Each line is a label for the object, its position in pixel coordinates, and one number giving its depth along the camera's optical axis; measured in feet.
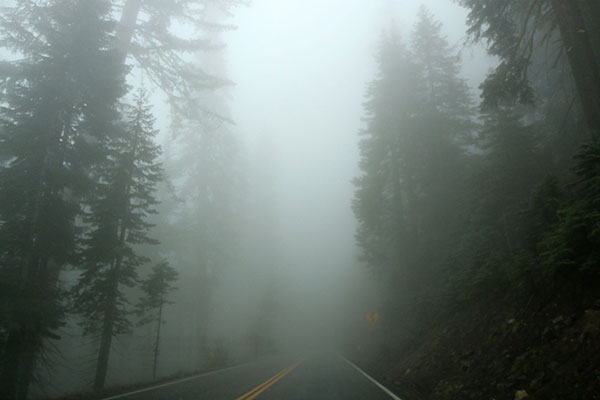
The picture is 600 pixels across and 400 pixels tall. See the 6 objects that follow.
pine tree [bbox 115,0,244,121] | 52.90
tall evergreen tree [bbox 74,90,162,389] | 37.29
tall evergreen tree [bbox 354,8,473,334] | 64.39
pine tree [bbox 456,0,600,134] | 27.37
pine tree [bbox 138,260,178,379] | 49.77
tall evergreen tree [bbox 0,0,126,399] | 27.20
